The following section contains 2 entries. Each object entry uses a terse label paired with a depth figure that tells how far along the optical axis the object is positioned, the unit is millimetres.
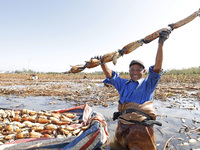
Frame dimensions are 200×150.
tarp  1734
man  1734
